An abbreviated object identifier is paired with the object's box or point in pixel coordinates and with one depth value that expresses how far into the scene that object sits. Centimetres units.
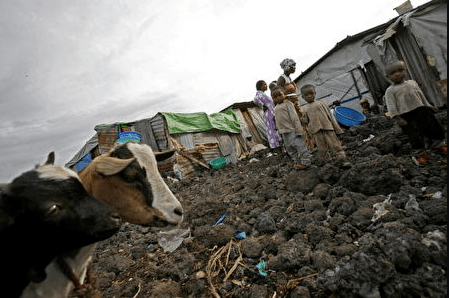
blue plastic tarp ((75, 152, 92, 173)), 1227
